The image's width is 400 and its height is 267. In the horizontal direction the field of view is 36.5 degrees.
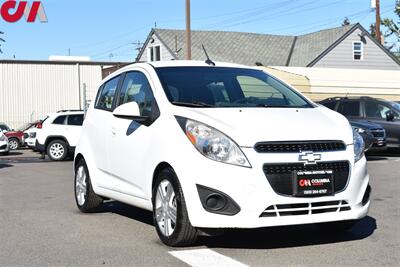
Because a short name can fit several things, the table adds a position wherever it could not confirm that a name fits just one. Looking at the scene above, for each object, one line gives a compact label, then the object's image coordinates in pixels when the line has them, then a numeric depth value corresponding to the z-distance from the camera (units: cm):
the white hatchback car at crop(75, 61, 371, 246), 516
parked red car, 2830
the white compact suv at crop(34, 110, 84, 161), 1962
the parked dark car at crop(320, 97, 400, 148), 1641
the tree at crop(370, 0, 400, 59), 4755
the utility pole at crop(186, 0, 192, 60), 2647
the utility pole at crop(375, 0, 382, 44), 3391
